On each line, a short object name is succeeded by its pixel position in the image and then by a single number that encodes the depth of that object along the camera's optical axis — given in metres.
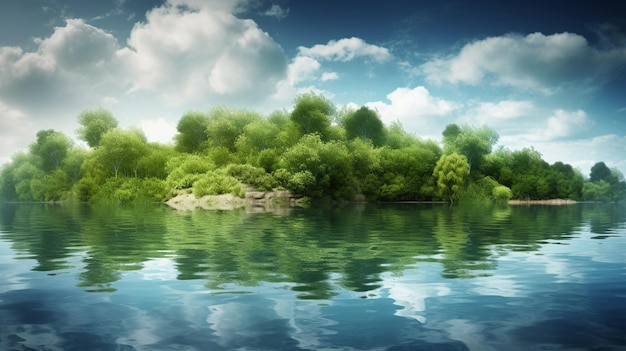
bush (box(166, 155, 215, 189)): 72.94
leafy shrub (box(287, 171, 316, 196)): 67.62
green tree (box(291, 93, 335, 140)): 92.31
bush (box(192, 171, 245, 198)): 65.19
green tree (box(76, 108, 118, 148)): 95.81
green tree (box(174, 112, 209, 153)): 100.81
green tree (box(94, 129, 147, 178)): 82.94
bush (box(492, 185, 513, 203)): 87.69
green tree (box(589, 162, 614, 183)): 132.38
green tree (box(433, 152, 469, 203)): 79.44
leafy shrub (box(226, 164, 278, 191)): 67.38
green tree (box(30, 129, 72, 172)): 99.25
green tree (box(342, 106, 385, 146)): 101.06
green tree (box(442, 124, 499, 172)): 94.56
